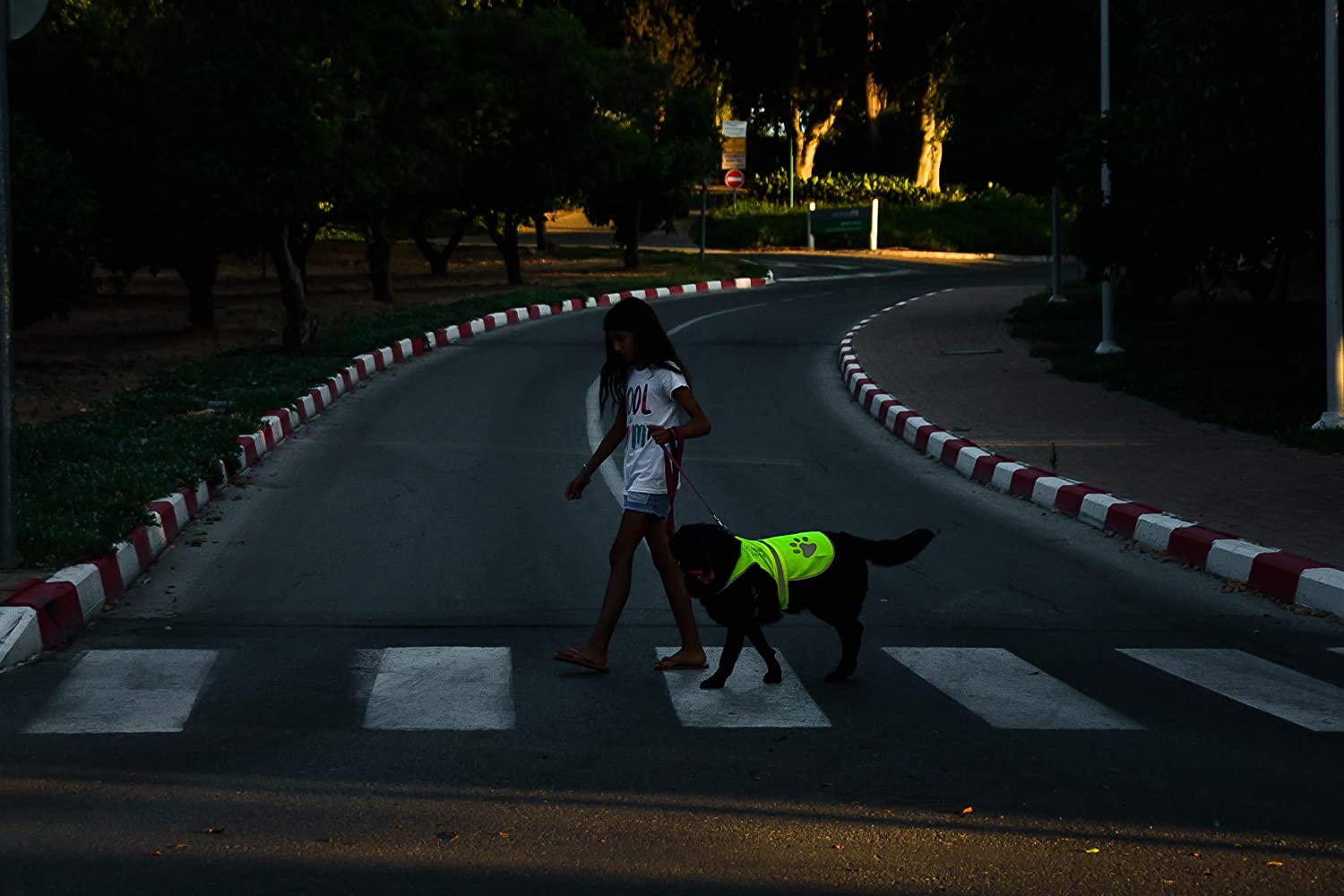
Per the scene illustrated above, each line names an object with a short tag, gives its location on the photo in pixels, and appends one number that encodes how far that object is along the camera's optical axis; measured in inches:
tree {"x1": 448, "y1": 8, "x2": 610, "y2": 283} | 1425.9
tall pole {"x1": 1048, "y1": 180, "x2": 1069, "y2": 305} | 1275.8
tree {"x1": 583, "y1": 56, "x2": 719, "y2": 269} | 1717.5
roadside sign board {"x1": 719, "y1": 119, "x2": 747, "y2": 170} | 1990.7
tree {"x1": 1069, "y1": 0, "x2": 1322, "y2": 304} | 676.1
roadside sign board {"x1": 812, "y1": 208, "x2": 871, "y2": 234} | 2269.9
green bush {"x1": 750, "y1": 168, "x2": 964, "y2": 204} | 2532.0
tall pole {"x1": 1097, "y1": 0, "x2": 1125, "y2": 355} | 938.7
